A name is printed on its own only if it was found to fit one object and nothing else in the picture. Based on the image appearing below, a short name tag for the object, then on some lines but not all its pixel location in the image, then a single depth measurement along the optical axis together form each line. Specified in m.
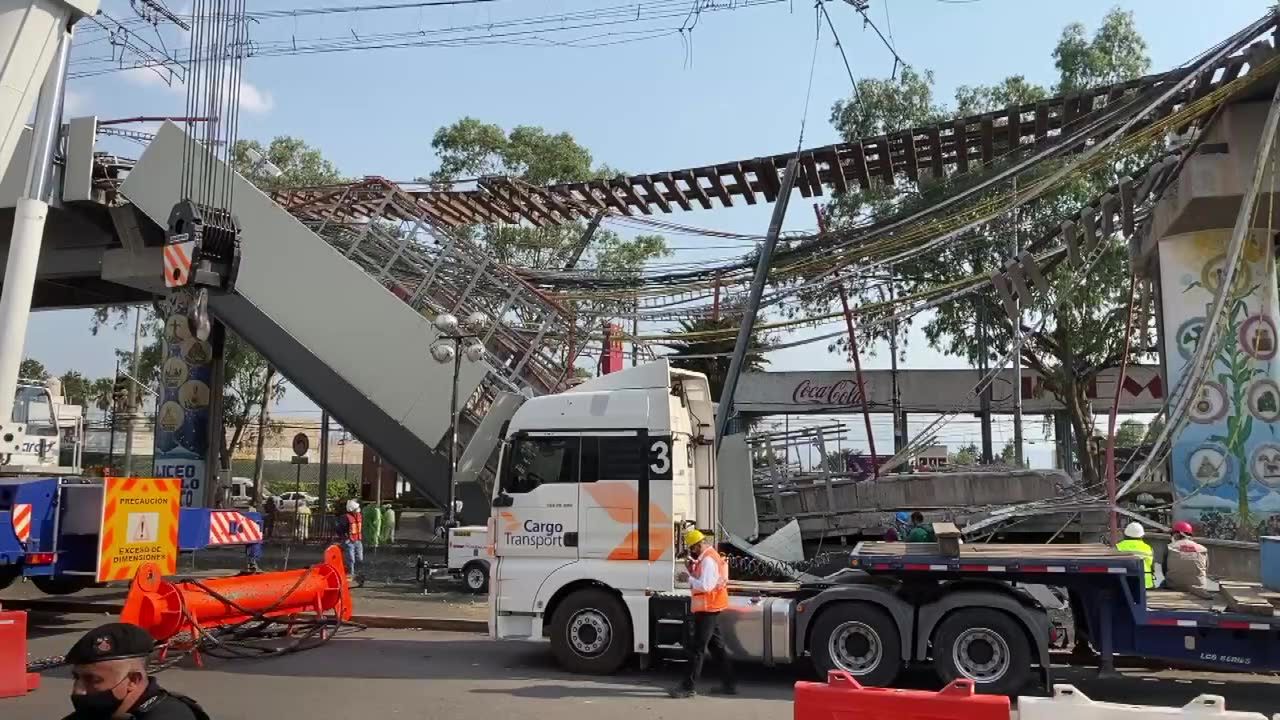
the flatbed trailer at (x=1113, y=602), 8.67
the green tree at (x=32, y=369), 59.16
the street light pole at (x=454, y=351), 16.30
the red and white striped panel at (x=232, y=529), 13.84
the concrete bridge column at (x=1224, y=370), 15.14
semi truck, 9.03
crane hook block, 12.78
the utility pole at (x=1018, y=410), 26.91
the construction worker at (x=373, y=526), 24.44
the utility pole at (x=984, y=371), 30.41
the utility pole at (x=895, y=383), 31.47
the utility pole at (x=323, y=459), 24.63
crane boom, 9.57
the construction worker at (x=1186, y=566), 9.78
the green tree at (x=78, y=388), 59.69
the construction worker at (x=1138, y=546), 10.08
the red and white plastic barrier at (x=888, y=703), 4.96
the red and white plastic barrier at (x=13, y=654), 9.11
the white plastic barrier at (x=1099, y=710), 4.64
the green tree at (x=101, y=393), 53.53
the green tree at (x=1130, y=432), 40.83
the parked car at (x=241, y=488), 39.27
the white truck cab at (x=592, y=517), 10.41
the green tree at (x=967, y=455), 38.99
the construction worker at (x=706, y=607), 9.70
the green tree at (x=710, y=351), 35.16
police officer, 2.99
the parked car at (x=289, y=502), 27.95
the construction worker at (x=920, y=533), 13.28
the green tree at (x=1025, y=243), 28.00
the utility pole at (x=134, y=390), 26.49
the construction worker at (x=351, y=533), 18.45
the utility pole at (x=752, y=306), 16.12
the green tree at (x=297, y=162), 33.03
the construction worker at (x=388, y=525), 25.70
